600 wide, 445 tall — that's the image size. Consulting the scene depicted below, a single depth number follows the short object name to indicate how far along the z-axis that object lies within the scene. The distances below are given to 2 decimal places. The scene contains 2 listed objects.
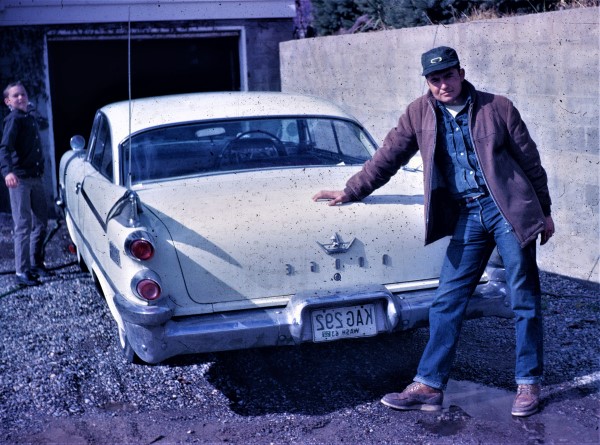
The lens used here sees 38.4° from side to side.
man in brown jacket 4.07
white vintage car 4.23
